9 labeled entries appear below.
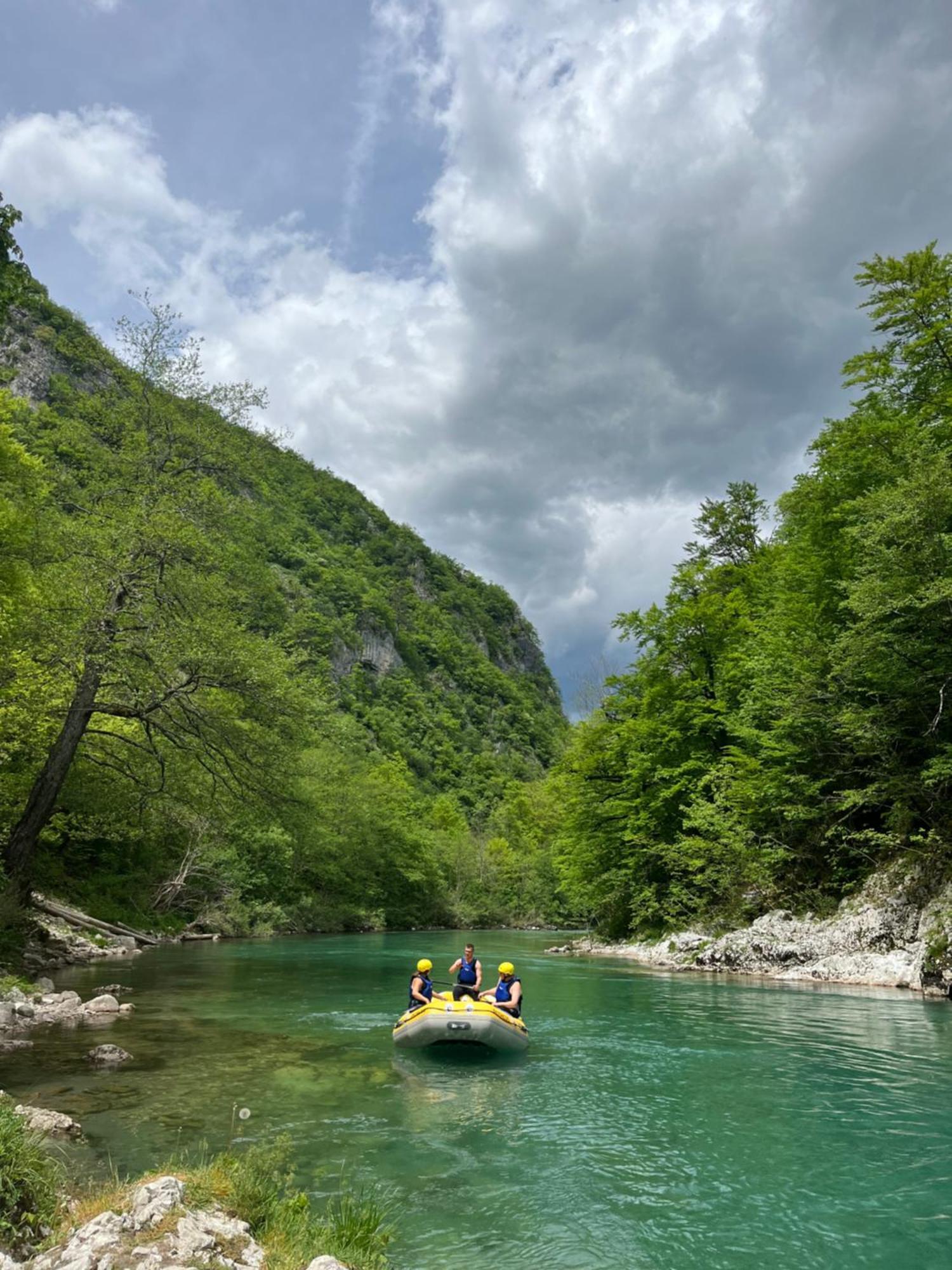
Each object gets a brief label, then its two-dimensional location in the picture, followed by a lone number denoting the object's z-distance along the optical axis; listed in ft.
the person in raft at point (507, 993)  41.27
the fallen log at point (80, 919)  72.08
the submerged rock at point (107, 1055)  32.53
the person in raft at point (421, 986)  42.11
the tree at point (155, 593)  50.29
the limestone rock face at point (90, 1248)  12.28
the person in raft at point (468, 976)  46.32
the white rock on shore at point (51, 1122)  21.15
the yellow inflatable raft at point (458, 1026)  37.70
